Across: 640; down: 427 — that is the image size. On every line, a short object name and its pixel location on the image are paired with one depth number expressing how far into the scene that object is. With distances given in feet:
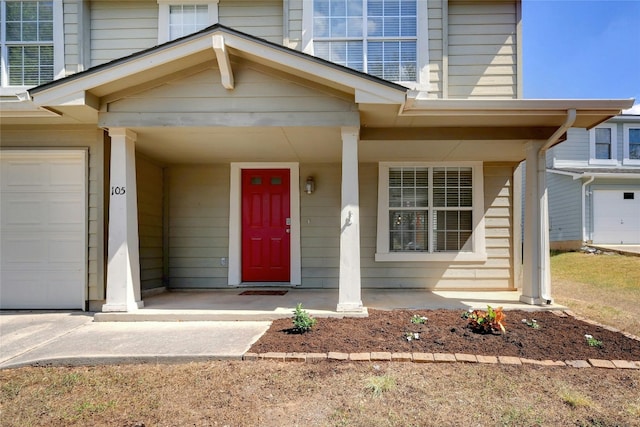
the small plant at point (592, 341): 12.05
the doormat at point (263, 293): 20.58
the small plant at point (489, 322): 13.12
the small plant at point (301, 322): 13.05
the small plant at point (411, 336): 12.47
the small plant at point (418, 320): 14.13
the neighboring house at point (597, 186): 44.70
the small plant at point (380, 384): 9.21
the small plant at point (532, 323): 13.83
